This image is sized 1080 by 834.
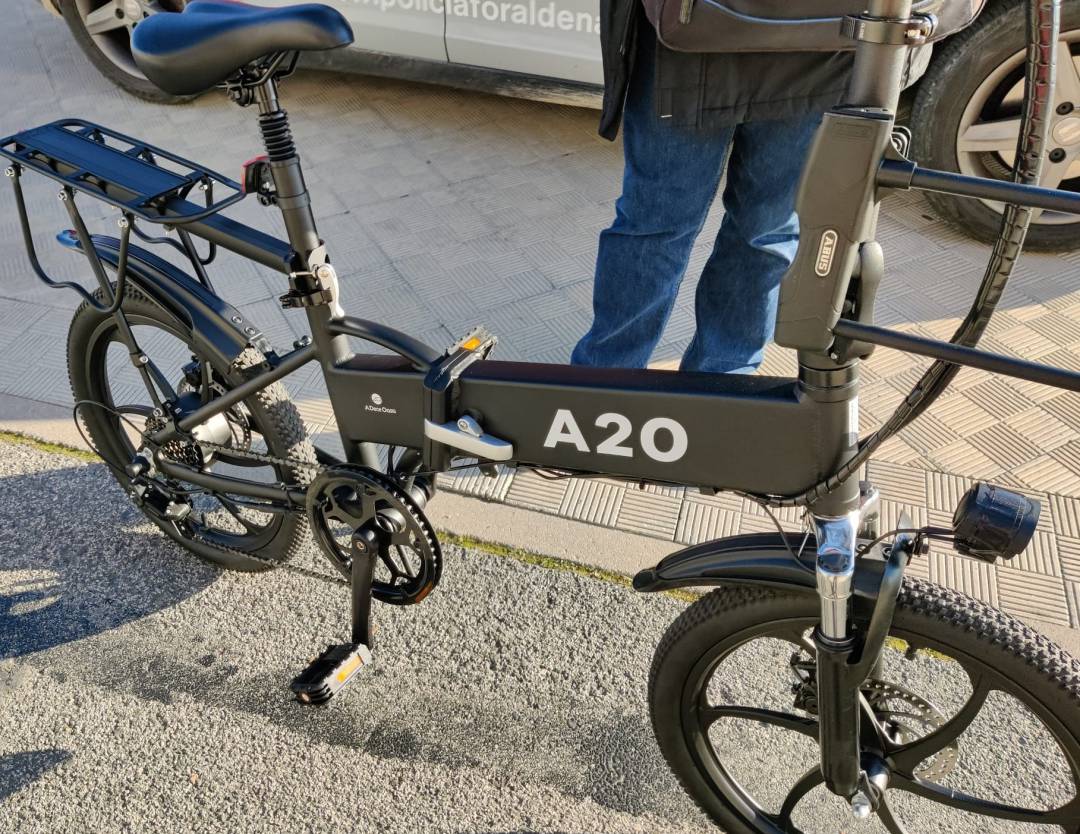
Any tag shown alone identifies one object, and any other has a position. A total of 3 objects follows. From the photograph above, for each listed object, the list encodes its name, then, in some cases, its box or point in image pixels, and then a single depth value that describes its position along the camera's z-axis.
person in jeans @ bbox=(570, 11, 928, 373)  2.04
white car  3.38
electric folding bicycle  1.25
